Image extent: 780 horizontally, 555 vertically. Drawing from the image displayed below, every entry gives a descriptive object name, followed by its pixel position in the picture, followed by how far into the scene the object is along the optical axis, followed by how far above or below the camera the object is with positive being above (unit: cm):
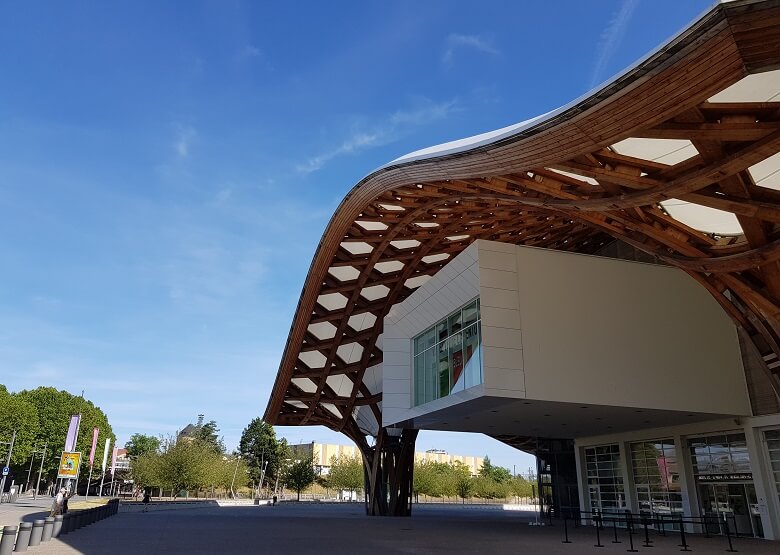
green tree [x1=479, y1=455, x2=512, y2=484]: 11600 +189
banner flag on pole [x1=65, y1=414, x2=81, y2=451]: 3077 +239
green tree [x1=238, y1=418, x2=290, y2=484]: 9425 +416
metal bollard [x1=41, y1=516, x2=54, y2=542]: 1717 -140
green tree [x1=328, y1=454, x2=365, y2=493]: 7744 +73
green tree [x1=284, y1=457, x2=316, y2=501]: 7543 +67
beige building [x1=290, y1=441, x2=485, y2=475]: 11556 +573
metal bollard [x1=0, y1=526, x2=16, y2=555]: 1296 -132
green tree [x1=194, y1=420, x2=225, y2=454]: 10854 +841
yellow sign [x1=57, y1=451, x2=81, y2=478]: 2660 +63
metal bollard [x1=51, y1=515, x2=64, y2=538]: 1855 -144
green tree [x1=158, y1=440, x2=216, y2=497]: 5575 +107
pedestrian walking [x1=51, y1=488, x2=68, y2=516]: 2440 -95
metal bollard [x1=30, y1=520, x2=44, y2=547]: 1596 -142
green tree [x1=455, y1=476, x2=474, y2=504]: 8569 -77
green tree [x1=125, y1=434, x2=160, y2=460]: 11031 +650
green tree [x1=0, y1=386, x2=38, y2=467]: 5888 +537
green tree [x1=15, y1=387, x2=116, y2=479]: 6462 +658
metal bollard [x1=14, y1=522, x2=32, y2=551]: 1459 -137
